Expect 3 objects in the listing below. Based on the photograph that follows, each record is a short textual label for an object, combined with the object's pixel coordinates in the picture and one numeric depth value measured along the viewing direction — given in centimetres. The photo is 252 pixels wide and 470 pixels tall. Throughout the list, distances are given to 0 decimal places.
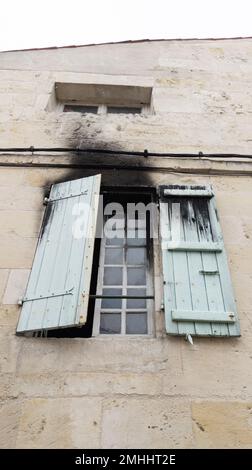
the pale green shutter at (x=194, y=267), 303
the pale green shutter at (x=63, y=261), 299
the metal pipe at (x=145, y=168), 452
